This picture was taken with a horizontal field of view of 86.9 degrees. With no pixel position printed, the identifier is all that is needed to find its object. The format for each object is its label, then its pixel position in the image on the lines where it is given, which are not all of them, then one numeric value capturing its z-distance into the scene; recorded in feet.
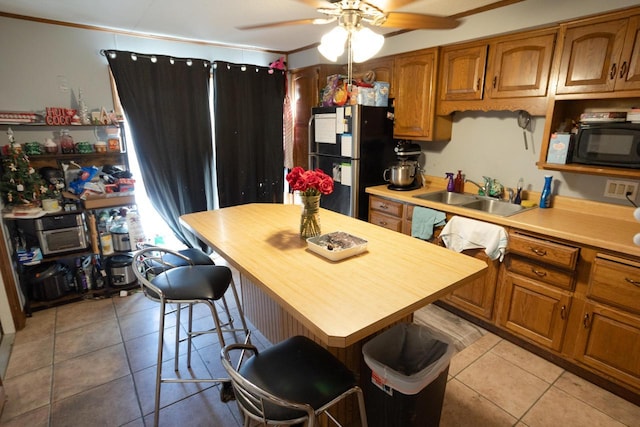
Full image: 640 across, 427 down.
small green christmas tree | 8.36
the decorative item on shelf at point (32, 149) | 8.71
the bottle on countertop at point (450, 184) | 9.93
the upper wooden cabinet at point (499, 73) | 7.25
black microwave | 6.14
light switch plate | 6.97
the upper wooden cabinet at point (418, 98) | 9.29
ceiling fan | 4.81
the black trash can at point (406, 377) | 4.39
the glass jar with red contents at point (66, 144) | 9.16
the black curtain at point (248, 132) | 11.84
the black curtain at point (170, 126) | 10.13
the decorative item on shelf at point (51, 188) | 8.73
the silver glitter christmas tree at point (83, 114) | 9.17
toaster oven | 8.73
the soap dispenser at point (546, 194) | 7.94
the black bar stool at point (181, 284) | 5.16
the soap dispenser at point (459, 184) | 9.94
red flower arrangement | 5.44
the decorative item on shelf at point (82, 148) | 9.34
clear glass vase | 5.65
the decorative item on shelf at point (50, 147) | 8.91
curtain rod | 9.58
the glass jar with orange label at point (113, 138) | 9.75
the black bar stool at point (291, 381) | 3.22
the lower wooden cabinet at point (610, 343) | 5.83
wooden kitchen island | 3.65
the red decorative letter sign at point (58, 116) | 8.86
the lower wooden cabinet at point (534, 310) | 6.73
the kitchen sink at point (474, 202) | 8.73
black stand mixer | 10.15
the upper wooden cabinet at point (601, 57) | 6.00
